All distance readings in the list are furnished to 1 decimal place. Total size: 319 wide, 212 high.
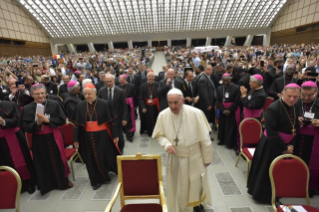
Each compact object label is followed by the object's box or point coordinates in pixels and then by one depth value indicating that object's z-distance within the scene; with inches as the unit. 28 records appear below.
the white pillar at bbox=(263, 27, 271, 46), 1568.7
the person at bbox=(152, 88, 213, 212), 85.2
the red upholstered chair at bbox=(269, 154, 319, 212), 84.7
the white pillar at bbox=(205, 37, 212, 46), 1713.8
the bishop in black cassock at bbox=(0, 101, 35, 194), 117.6
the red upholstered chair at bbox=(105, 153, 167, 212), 85.1
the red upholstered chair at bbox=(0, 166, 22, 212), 82.6
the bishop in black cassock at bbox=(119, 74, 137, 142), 206.5
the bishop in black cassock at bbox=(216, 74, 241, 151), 171.0
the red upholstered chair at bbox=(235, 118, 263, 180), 136.5
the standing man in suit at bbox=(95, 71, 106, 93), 235.8
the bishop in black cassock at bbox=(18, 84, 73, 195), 114.4
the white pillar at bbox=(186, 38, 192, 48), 1714.6
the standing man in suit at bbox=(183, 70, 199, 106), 182.5
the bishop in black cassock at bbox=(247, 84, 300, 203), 95.4
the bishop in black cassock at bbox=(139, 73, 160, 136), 209.8
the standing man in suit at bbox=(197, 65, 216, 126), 186.2
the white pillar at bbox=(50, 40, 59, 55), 1588.3
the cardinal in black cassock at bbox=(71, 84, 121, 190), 123.2
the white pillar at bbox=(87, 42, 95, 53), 1707.7
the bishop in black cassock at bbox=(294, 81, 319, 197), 99.8
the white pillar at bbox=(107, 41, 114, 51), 1726.1
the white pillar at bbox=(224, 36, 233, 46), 1697.5
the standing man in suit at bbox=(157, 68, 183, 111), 173.0
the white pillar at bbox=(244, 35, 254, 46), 1683.6
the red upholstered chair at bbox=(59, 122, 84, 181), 151.0
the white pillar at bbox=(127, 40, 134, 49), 1726.1
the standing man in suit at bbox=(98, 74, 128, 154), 168.2
